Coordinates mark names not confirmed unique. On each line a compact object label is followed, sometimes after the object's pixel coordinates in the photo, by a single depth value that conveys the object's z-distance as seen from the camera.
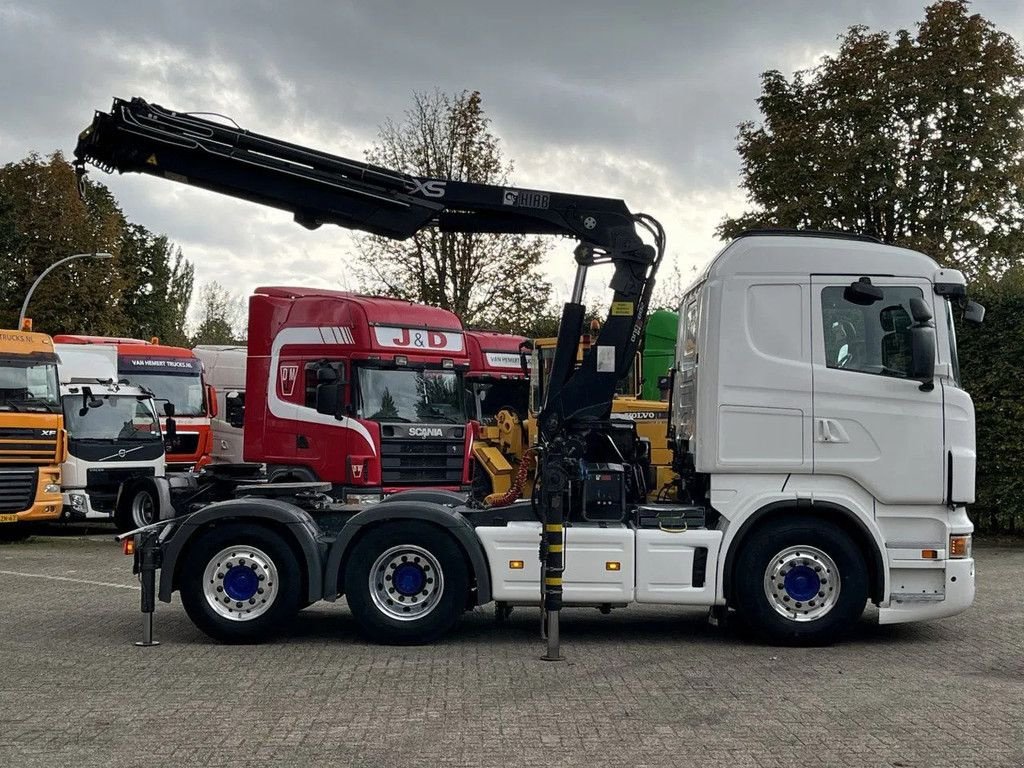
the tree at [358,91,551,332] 31.42
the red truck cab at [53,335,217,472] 25.36
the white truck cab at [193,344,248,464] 27.09
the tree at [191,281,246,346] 65.50
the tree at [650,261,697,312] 38.64
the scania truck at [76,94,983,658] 9.62
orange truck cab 19.25
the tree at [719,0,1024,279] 29.77
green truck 19.34
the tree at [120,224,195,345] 62.00
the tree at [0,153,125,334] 50.16
